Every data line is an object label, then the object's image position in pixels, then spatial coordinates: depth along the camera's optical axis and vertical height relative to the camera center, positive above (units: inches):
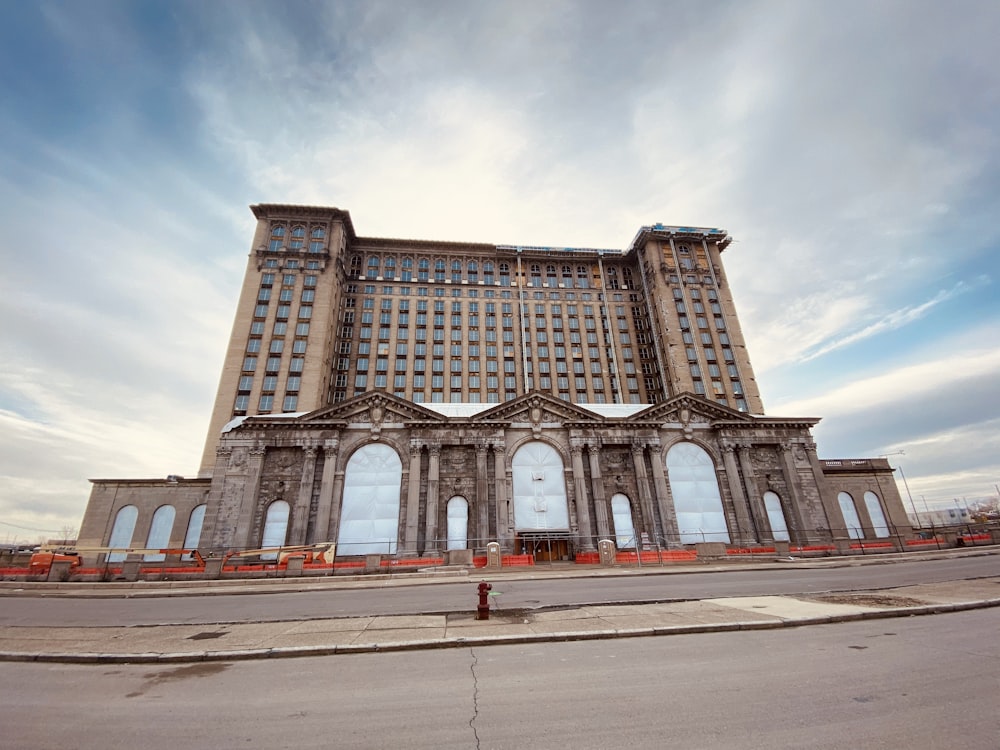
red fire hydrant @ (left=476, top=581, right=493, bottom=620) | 426.3 -48.4
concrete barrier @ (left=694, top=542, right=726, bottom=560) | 1112.8 -13.1
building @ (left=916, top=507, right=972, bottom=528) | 5083.7 +244.7
